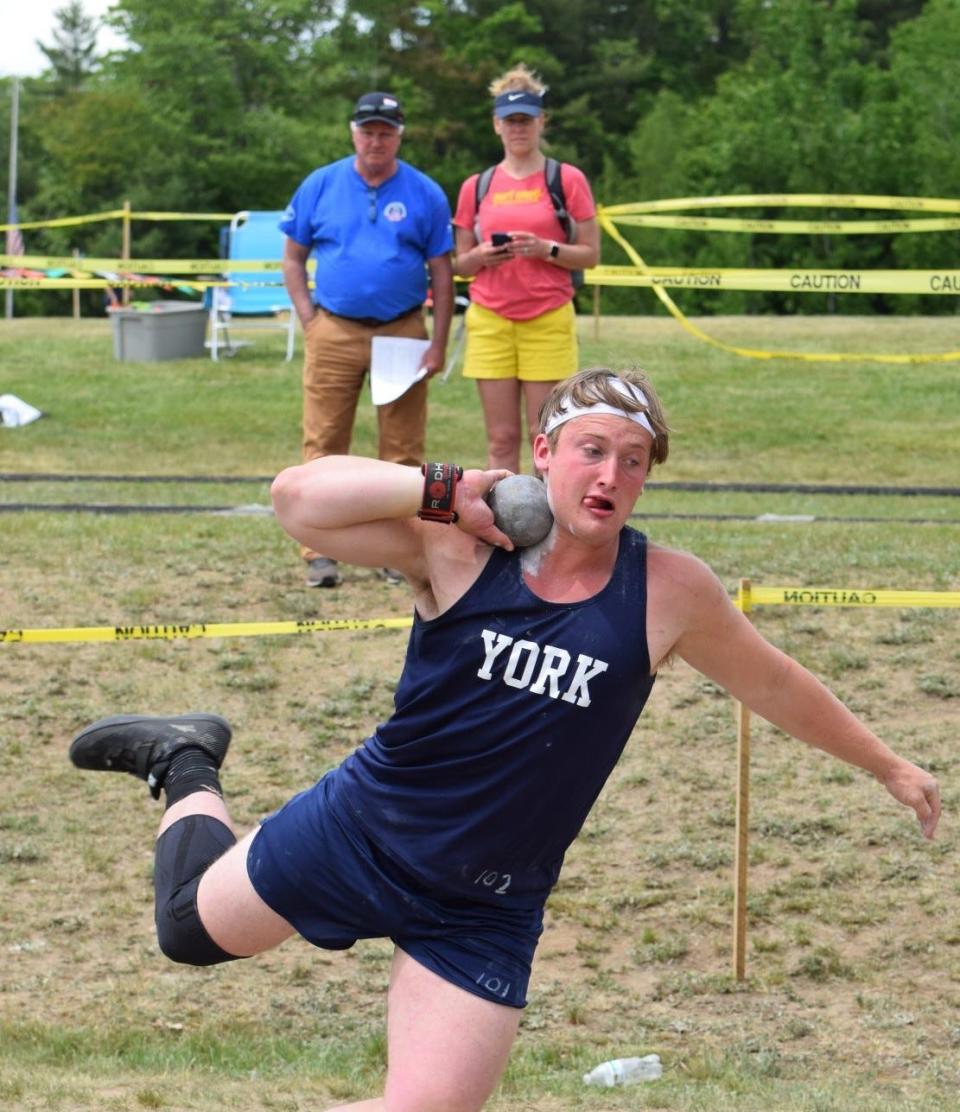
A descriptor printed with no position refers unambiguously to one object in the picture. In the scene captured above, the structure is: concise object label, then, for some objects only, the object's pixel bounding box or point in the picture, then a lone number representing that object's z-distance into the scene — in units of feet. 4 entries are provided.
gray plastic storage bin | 65.77
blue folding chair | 67.97
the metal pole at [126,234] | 64.59
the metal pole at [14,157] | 119.14
